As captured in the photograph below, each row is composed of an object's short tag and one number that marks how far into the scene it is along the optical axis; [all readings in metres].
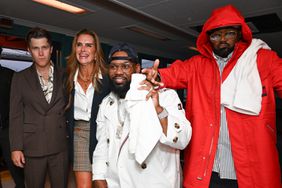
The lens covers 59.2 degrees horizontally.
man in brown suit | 2.02
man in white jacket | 1.35
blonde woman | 2.04
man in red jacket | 1.43
